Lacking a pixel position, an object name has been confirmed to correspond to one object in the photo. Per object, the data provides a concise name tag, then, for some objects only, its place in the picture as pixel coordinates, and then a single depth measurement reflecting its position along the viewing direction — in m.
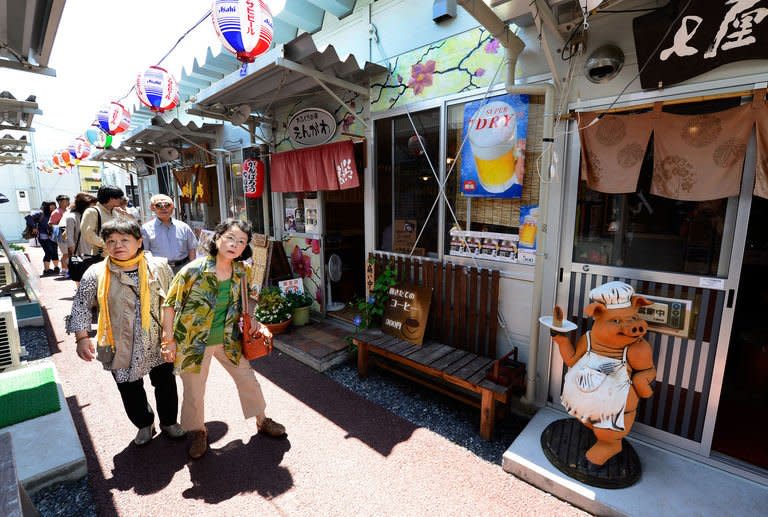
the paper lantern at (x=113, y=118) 6.92
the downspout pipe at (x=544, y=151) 3.20
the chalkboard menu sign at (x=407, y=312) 4.52
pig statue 2.66
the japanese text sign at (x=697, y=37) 2.48
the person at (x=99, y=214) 5.20
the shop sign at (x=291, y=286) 6.26
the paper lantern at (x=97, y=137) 8.75
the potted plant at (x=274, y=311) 5.77
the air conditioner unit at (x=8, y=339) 4.13
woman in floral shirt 2.93
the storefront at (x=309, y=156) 4.57
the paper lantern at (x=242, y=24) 3.38
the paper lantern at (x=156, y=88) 5.21
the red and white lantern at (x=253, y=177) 6.73
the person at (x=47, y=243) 11.09
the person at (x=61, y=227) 8.58
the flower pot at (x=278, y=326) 5.75
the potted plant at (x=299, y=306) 6.10
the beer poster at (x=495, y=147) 3.71
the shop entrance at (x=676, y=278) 2.81
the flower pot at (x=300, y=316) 6.11
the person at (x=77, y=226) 6.15
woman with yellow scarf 2.87
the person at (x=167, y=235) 4.75
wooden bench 3.68
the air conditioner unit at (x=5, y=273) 7.07
